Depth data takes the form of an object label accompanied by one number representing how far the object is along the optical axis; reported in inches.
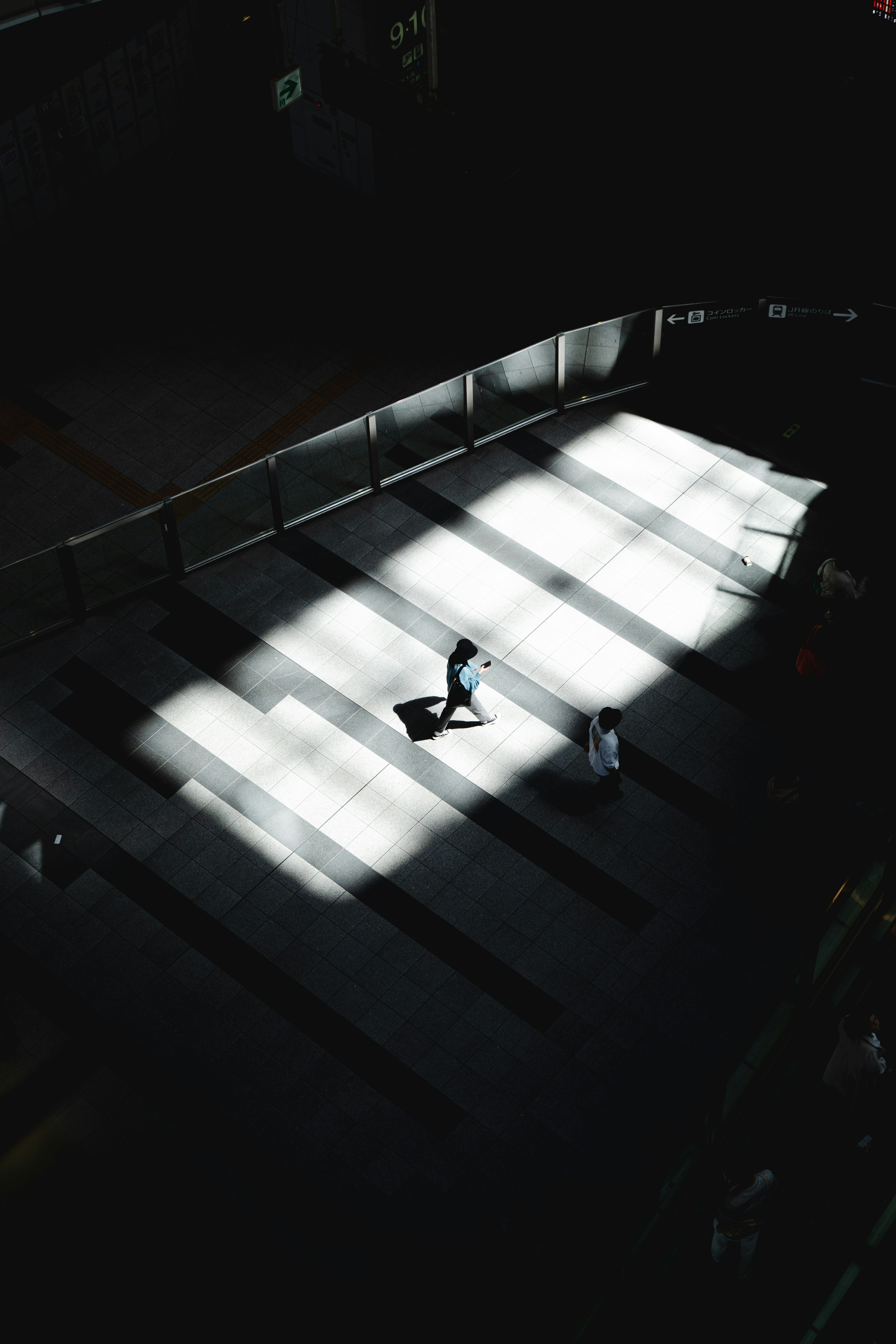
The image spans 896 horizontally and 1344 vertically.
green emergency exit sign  500.1
